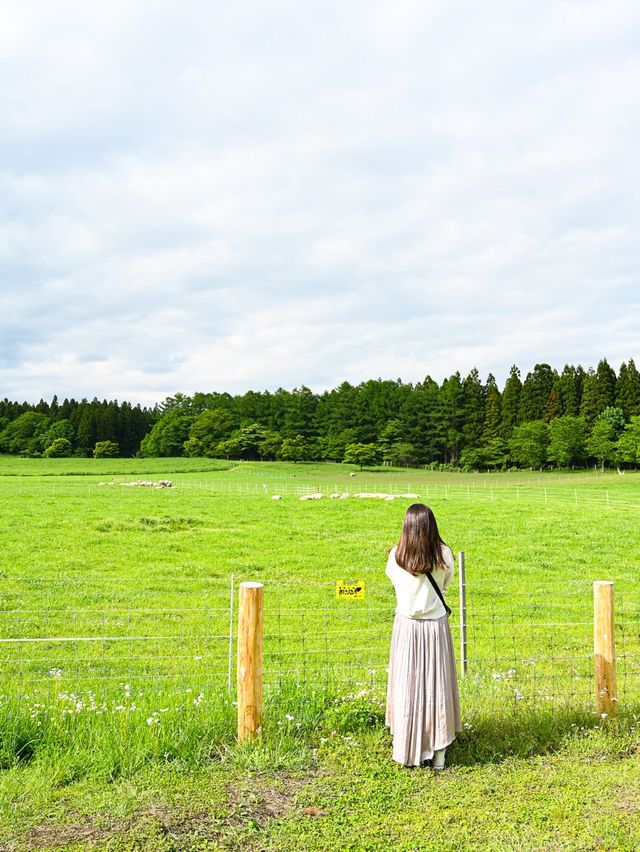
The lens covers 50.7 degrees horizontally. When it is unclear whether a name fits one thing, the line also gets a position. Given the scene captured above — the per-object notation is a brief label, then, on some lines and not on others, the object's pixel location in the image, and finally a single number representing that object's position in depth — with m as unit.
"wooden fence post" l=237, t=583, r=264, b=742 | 5.78
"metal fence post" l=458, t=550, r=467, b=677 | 7.77
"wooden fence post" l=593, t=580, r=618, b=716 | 6.36
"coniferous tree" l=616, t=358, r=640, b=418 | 82.25
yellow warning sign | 6.81
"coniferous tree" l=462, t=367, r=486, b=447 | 95.38
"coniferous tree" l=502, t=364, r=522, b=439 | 91.06
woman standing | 5.42
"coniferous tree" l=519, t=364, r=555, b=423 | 90.31
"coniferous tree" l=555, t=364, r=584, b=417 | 87.88
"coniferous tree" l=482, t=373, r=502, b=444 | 92.12
